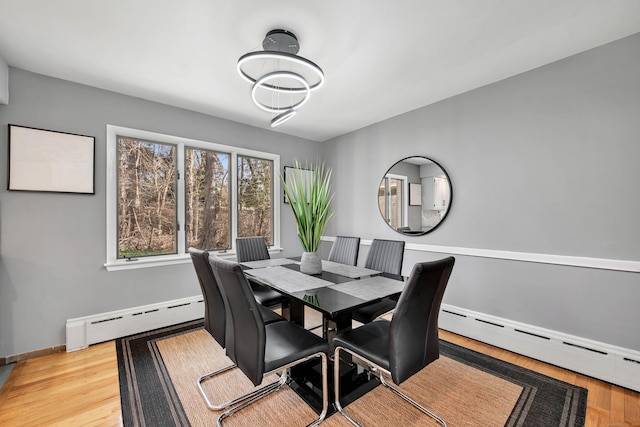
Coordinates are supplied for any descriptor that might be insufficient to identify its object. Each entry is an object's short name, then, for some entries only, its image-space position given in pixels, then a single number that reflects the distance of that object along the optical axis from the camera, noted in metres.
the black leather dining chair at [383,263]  2.19
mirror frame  3.00
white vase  2.29
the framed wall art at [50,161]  2.31
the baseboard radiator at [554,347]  1.95
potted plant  2.14
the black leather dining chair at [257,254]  2.48
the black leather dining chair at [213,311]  1.60
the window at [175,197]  2.89
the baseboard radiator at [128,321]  2.51
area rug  1.64
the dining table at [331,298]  1.61
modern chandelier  1.74
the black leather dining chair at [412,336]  1.32
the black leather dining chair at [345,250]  2.87
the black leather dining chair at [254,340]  1.31
